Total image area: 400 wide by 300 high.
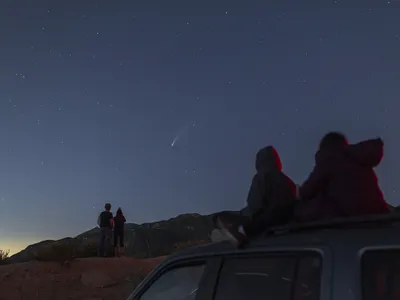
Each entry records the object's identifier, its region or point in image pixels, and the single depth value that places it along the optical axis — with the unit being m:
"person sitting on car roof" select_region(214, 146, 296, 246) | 3.16
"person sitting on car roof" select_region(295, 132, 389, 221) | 3.69
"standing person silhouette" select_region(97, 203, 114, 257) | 18.59
